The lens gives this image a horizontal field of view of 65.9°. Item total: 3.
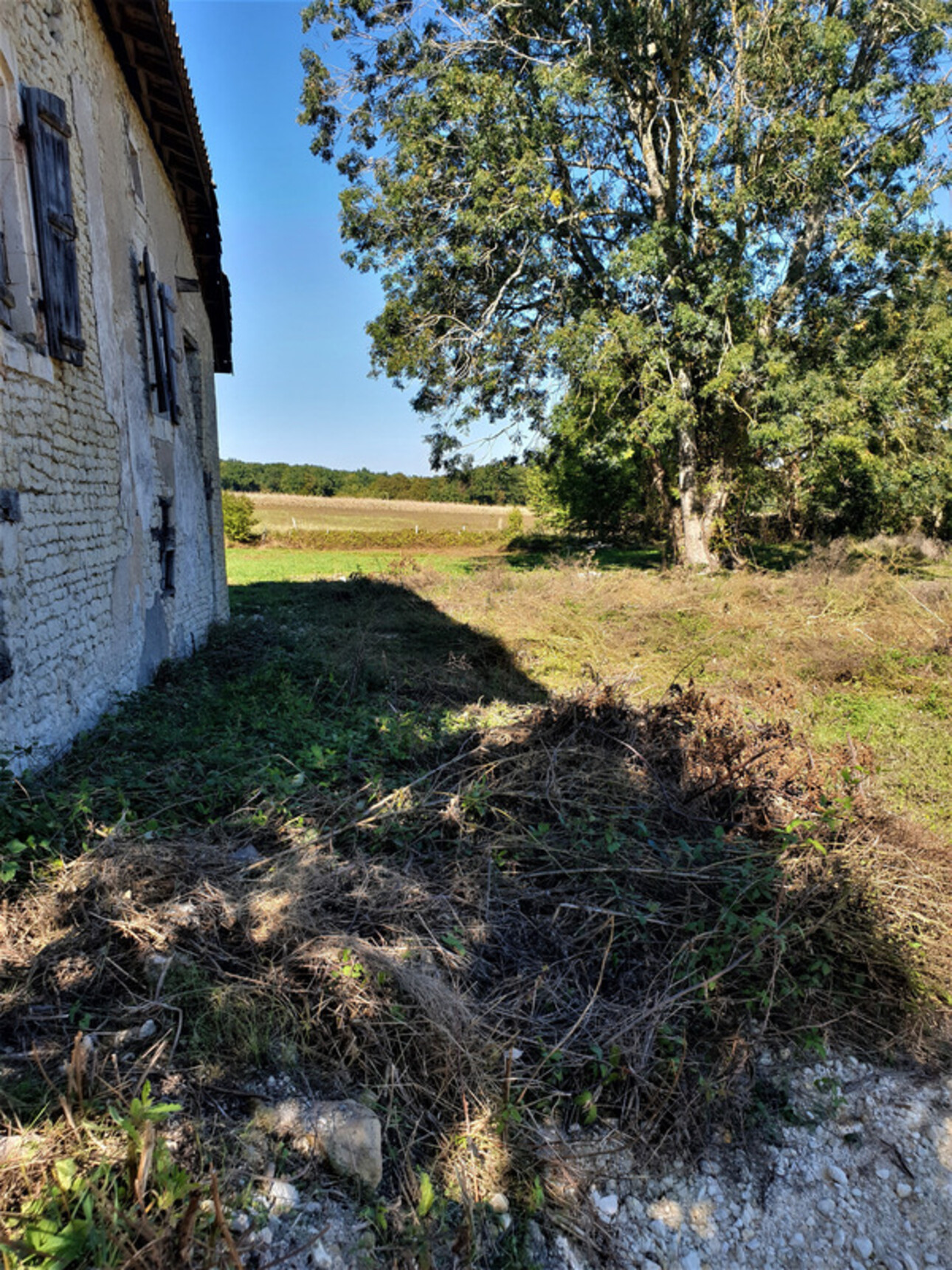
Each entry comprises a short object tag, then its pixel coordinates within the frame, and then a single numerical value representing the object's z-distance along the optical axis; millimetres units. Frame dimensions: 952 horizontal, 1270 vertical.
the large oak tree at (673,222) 12648
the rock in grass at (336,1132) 2221
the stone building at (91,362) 4324
